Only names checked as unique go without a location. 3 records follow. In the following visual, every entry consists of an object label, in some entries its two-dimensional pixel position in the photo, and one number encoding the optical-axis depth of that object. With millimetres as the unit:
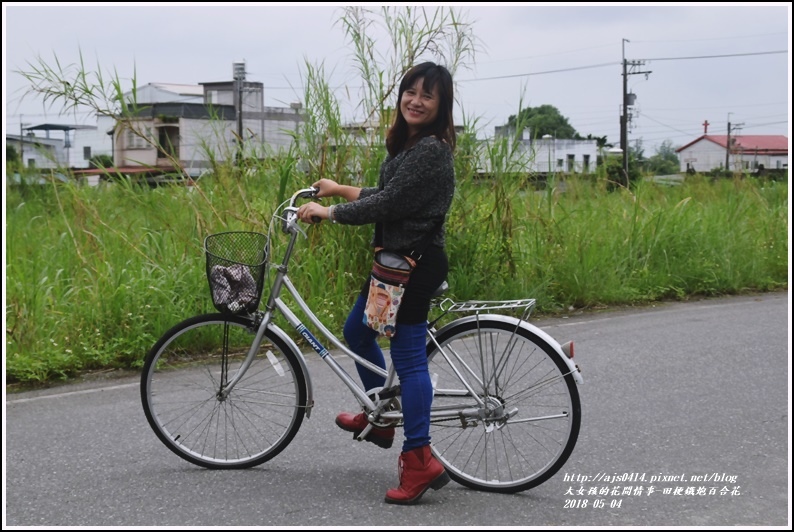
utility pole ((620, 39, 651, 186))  41616
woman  3646
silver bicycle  3973
